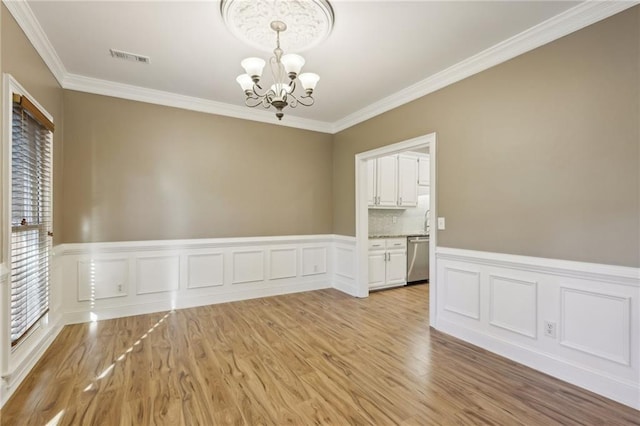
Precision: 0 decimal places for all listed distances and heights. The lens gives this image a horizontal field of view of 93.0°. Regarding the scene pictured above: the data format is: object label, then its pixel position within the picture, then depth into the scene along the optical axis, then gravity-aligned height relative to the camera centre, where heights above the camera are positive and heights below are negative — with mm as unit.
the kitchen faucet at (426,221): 6330 -178
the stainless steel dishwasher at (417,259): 5379 -839
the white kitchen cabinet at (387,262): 4941 -836
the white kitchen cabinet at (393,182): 5301 +559
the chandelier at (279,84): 2244 +1070
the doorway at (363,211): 4060 +22
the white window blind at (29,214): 2277 -19
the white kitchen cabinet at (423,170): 5887 +837
